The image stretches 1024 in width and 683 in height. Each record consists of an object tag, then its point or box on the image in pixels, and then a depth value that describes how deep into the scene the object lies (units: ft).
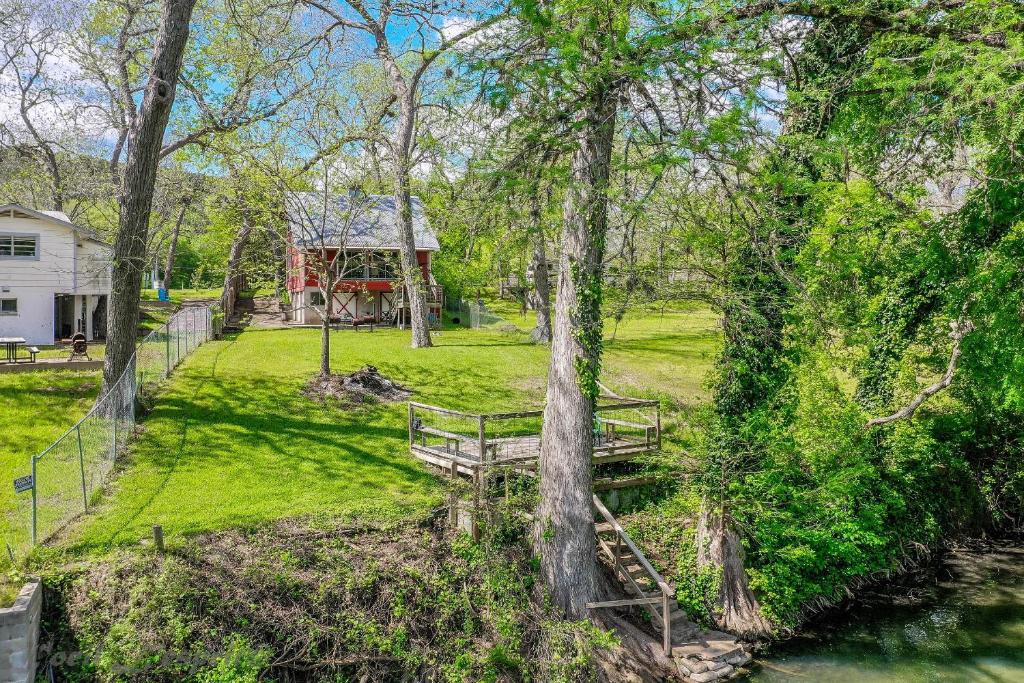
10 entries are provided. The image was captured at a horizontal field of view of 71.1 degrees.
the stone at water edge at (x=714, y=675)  36.70
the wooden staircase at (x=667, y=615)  37.70
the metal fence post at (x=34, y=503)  34.19
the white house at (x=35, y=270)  87.71
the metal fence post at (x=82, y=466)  38.75
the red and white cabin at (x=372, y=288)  110.83
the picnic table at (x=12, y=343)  67.92
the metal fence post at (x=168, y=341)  67.62
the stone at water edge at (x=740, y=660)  38.52
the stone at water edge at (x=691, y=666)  37.24
